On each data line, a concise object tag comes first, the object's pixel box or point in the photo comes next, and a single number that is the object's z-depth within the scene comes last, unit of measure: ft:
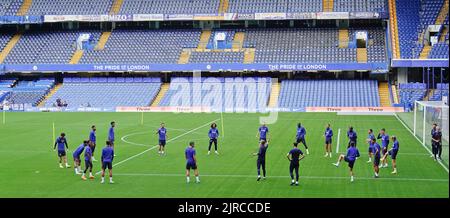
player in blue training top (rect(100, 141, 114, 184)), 72.54
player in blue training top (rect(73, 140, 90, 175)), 79.36
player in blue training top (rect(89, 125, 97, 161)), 93.43
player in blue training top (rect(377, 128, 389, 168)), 84.68
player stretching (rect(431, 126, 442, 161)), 87.76
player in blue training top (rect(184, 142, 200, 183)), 71.67
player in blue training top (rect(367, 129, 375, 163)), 84.15
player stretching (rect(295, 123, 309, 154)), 101.67
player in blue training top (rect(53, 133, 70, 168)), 85.46
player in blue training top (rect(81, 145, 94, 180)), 76.74
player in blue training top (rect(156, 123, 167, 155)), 99.30
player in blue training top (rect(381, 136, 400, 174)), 80.84
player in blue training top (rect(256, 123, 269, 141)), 100.58
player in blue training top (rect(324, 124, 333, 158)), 96.53
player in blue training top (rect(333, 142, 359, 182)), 72.95
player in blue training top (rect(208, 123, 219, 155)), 100.07
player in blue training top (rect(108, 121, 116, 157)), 99.71
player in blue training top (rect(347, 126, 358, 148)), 94.20
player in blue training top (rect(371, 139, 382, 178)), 76.28
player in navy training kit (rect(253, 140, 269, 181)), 73.82
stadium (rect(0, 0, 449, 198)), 115.96
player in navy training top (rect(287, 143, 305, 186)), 70.18
